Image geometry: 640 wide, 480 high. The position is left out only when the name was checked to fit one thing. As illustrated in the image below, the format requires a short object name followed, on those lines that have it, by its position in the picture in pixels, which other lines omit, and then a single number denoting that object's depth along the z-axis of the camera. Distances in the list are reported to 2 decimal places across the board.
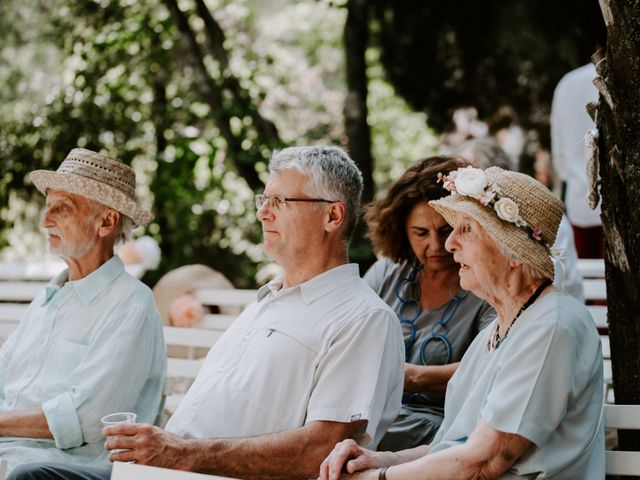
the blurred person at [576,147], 5.05
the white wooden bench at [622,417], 2.76
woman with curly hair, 3.23
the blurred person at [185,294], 4.70
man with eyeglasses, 2.77
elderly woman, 2.33
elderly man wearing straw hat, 3.15
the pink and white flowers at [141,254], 6.34
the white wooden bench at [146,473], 2.22
